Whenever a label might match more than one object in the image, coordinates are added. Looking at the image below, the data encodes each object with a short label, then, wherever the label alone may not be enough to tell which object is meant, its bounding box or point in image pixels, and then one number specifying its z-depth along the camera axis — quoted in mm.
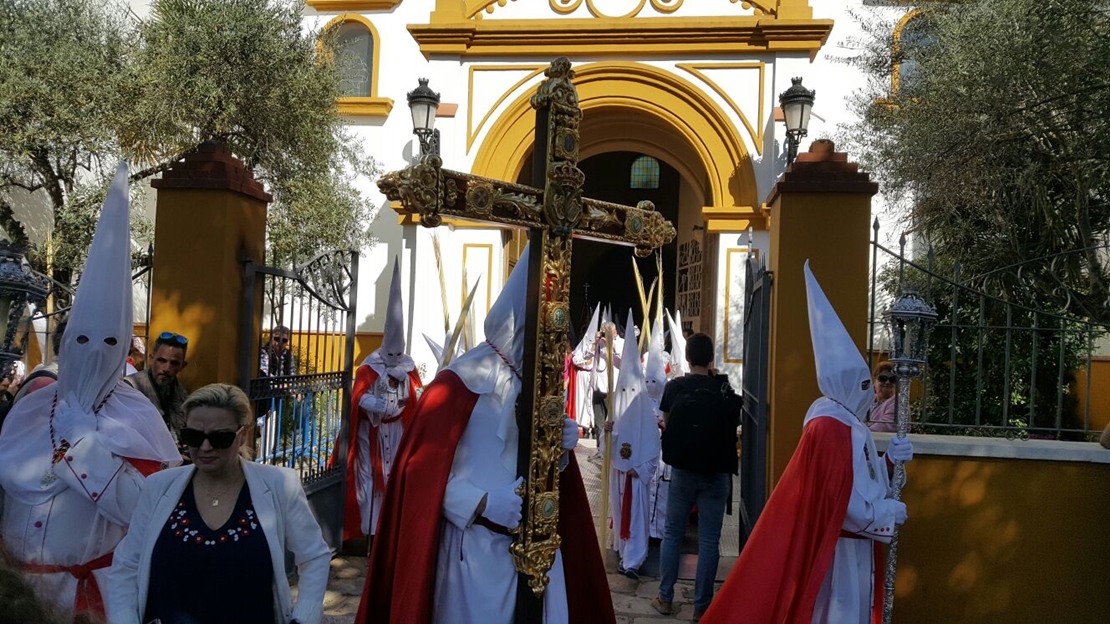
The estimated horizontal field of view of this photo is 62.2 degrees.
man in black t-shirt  5477
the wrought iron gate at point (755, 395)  5887
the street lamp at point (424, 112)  11508
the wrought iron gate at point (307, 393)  5801
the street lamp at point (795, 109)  10055
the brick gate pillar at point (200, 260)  5406
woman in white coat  2730
